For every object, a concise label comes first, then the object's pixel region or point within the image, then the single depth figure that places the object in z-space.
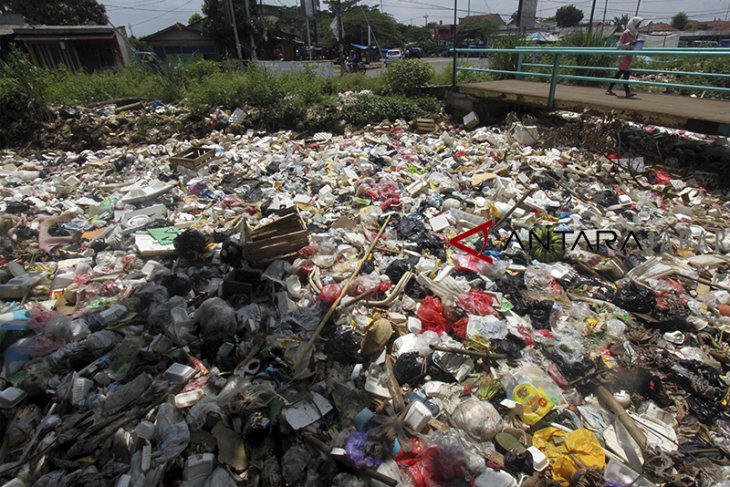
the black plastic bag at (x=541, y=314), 2.93
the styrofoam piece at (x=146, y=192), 5.09
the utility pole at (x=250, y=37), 21.73
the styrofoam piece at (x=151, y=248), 3.80
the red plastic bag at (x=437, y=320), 2.85
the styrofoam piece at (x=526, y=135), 6.72
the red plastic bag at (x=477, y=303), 2.98
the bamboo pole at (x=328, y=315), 2.55
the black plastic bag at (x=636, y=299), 2.97
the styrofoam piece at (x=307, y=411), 2.21
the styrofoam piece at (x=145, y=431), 2.13
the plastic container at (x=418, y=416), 2.18
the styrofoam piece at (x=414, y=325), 2.87
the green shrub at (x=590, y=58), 9.34
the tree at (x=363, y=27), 41.47
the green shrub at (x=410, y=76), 9.31
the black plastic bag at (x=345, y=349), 2.63
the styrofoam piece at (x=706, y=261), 3.52
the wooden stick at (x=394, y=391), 2.32
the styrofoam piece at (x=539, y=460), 2.00
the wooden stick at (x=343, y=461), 1.92
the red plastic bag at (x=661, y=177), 5.23
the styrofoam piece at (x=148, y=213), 4.52
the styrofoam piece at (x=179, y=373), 2.47
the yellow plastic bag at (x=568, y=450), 1.98
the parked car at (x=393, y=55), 27.71
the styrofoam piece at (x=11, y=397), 2.32
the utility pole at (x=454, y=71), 8.47
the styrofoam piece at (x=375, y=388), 2.41
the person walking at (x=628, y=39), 6.12
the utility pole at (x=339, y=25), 19.15
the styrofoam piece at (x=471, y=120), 8.16
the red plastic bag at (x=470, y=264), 3.49
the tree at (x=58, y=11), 26.33
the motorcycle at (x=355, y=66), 20.47
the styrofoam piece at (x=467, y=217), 4.30
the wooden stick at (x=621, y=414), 2.10
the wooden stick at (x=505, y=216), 4.25
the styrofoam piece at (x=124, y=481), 1.90
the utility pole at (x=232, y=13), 19.81
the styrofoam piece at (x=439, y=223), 4.22
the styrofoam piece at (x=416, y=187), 5.05
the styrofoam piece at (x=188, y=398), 2.31
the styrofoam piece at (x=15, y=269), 3.55
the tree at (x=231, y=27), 23.61
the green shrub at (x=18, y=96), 7.75
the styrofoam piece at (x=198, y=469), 1.96
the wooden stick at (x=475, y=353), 2.58
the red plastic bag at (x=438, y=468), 1.95
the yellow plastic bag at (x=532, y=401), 2.23
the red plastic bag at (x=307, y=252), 3.67
